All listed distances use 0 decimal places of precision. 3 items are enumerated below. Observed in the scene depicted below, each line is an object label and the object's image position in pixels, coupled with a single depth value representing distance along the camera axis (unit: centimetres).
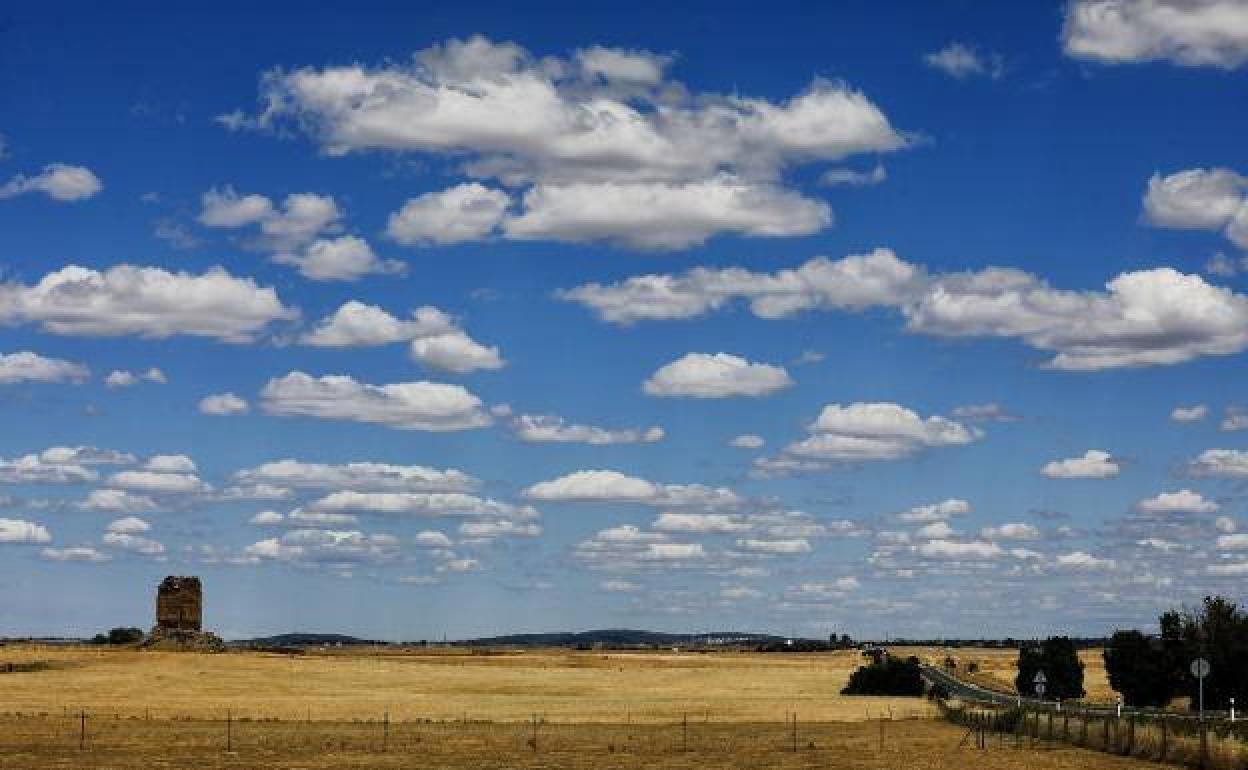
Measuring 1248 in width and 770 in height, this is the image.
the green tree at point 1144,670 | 12462
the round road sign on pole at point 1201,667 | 6716
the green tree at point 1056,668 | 14488
